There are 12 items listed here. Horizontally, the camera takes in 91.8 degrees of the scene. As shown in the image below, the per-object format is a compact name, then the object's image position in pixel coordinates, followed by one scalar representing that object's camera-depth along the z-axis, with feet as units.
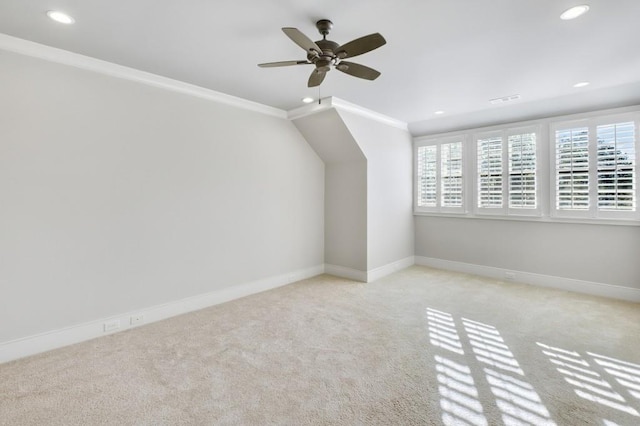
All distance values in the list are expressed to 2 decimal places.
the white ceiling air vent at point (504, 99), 13.10
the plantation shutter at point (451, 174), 17.54
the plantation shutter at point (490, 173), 16.14
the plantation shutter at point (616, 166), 12.70
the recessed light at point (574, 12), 6.91
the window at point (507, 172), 15.14
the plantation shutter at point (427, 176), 18.54
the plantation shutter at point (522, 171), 15.08
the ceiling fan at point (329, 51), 6.73
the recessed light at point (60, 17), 7.17
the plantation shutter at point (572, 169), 13.69
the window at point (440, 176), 17.57
